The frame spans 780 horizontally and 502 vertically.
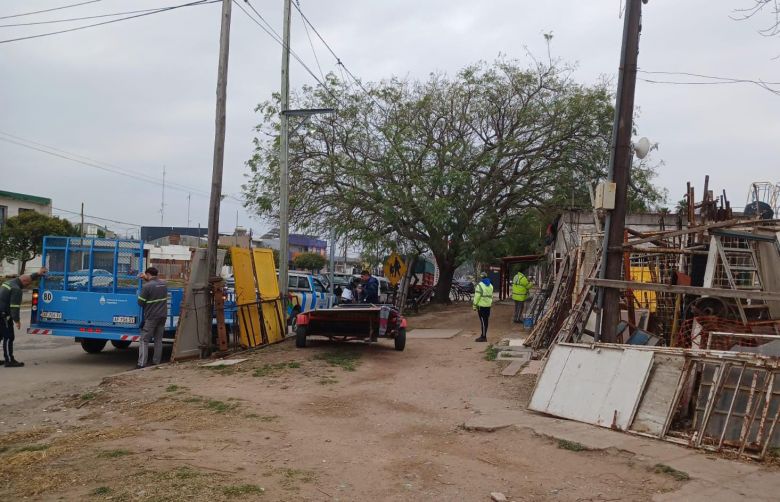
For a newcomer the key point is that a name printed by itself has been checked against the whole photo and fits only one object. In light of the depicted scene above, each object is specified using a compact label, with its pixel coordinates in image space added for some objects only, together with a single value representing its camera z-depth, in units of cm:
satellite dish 905
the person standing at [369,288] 1584
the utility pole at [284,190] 1552
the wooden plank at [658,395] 654
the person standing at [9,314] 1112
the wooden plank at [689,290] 766
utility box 894
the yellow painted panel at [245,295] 1256
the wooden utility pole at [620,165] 892
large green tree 2186
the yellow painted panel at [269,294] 1364
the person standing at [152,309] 1118
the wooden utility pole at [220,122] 1265
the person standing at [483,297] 1501
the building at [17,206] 4066
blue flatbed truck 1159
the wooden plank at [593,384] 693
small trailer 1240
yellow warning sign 2220
